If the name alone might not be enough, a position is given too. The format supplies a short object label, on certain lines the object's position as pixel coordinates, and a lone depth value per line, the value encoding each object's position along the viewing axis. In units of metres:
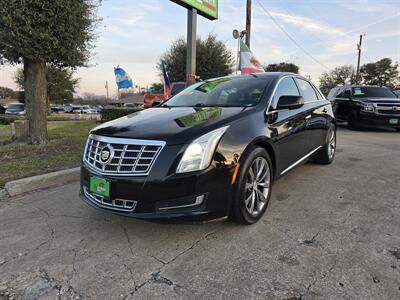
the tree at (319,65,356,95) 61.19
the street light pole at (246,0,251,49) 16.48
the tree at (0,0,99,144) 6.00
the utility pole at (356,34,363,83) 43.61
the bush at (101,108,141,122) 13.01
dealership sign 9.80
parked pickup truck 14.71
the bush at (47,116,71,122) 21.48
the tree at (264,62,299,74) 45.34
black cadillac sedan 2.47
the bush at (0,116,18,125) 20.25
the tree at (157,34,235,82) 25.20
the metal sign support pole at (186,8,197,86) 10.17
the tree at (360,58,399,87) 56.69
